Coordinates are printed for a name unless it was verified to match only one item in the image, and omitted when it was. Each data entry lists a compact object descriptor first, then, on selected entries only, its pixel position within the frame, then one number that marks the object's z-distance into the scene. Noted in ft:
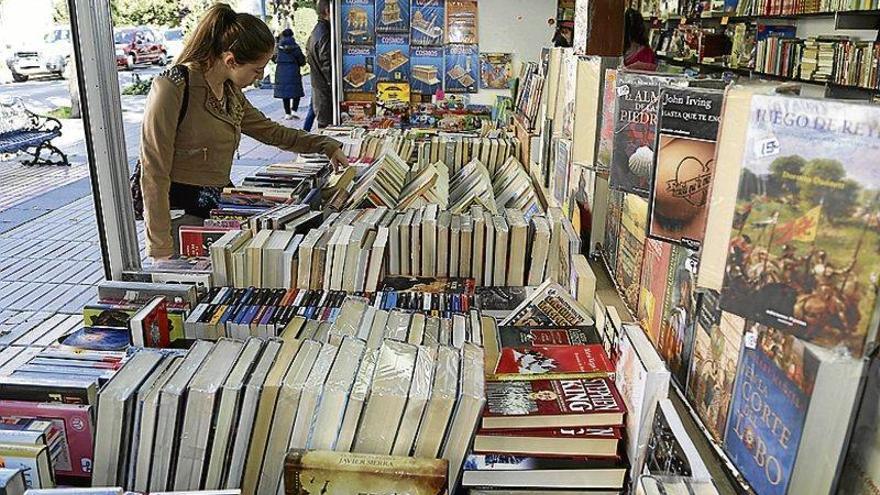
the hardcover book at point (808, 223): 2.30
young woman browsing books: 7.21
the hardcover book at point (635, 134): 4.10
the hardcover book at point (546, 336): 5.22
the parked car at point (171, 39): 47.01
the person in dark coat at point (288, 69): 28.55
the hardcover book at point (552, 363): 4.66
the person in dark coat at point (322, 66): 18.22
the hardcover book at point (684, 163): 3.45
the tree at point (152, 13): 43.08
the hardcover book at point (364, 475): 3.86
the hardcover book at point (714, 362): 3.45
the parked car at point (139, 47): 42.98
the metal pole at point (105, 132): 7.07
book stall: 2.59
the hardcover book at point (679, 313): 3.99
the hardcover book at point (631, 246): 5.02
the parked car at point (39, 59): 35.55
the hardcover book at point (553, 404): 4.16
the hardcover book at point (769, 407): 2.84
